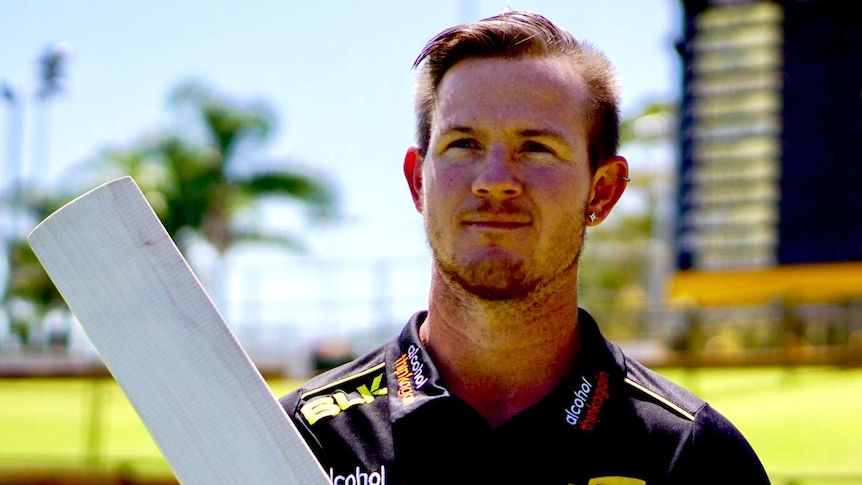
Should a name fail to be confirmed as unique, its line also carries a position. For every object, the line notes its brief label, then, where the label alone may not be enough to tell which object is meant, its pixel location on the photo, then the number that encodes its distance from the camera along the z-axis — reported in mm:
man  1720
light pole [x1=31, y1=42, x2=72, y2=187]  18125
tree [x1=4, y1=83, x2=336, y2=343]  27469
